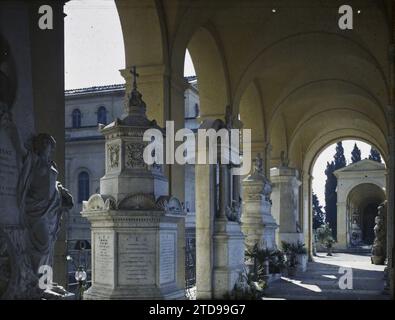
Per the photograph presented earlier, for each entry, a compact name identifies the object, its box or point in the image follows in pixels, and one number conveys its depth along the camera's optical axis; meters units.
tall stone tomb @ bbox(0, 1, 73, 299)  5.13
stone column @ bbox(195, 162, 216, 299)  12.16
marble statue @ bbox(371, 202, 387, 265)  23.46
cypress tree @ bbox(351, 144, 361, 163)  59.38
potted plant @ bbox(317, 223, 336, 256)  38.41
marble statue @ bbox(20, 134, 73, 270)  5.36
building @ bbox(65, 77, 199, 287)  36.38
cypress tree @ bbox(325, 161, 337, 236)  53.00
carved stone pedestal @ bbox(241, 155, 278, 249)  16.06
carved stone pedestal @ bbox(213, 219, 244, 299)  12.10
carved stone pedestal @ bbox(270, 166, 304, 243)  21.42
